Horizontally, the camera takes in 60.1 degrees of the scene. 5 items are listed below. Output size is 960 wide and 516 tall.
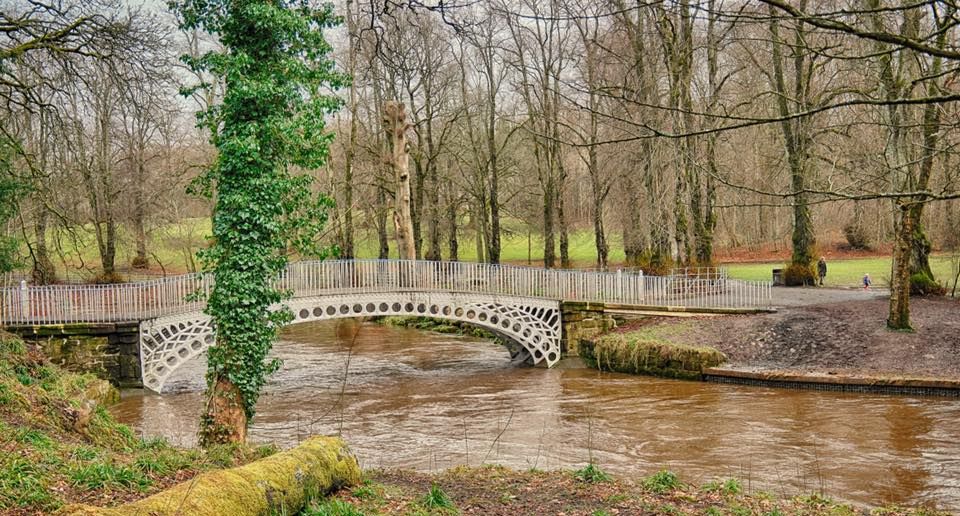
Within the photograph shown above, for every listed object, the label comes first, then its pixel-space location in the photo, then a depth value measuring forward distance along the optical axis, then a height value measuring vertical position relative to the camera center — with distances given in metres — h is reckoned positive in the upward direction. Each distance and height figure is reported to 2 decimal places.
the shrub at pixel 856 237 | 46.53 -0.09
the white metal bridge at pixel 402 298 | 21.25 -1.40
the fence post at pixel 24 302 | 20.98 -1.08
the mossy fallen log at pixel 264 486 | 5.34 -1.80
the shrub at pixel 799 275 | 31.38 -1.46
